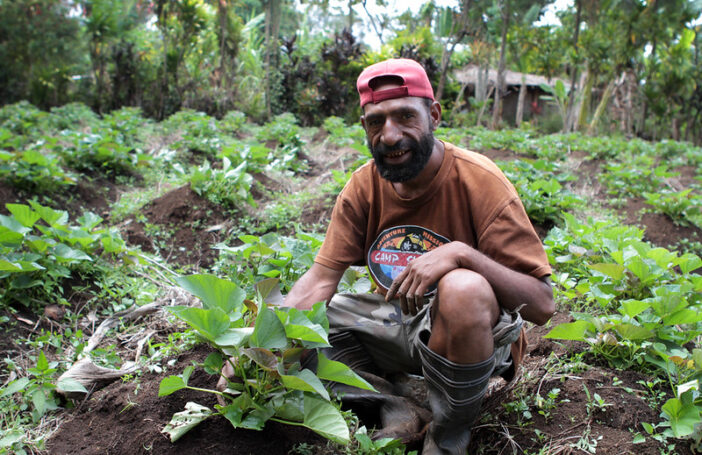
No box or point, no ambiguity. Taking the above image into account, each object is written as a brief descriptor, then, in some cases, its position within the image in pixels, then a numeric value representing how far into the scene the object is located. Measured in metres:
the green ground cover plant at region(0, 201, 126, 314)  2.58
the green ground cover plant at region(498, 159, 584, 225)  4.09
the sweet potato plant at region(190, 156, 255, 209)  4.41
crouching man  1.69
